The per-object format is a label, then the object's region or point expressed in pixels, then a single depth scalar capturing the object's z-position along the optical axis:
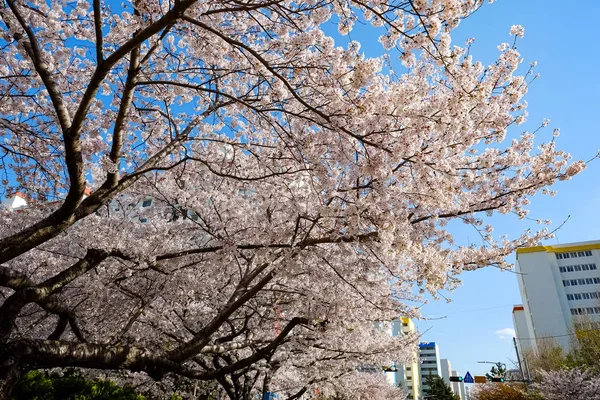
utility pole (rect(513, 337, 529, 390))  22.22
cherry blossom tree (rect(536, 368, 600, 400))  13.91
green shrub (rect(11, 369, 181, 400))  5.31
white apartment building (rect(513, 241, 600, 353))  47.41
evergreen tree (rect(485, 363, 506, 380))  42.78
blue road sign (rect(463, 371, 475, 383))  23.92
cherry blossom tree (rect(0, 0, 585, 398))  3.26
